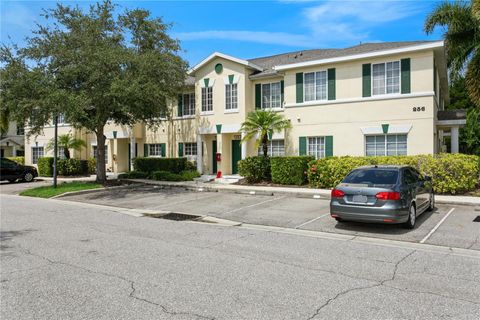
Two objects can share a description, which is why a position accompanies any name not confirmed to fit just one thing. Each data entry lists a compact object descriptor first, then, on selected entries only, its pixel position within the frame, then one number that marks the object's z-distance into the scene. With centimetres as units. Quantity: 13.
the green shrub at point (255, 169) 1894
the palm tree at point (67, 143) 2828
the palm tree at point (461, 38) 1725
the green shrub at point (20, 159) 3506
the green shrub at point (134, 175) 2372
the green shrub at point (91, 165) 2914
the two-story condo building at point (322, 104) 1711
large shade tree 1612
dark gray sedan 880
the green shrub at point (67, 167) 2758
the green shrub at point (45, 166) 2861
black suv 2477
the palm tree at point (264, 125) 1859
